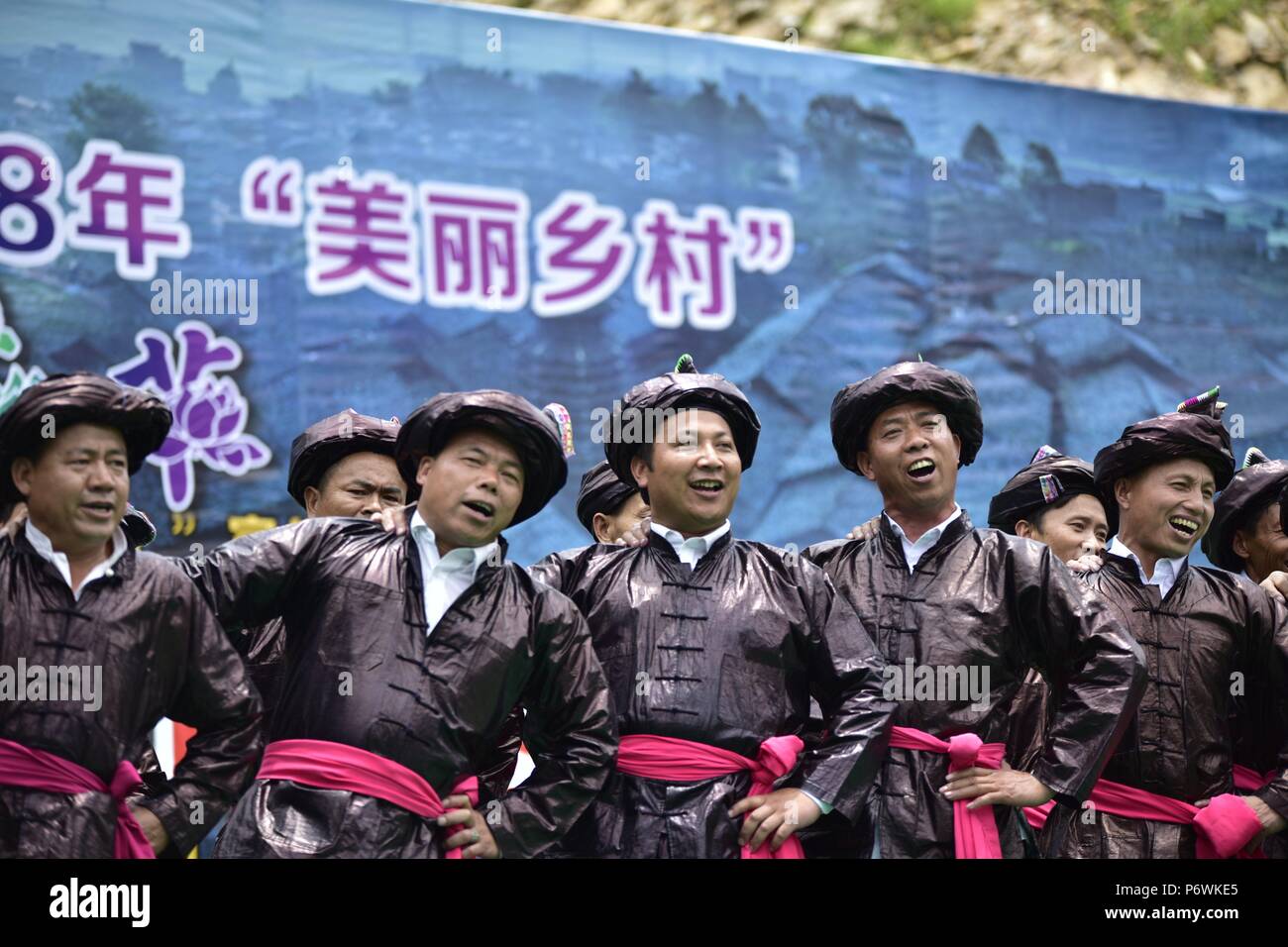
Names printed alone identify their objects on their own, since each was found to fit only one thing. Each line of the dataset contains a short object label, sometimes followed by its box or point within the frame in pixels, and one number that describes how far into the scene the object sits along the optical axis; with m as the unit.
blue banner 8.30
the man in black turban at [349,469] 5.60
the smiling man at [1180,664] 5.04
